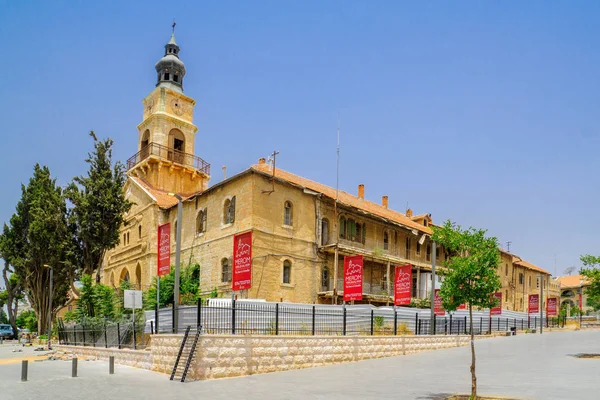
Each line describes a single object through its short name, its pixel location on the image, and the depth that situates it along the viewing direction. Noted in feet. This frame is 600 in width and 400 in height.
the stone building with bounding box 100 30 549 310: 106.22
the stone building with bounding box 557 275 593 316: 311.11
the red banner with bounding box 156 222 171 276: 68.39
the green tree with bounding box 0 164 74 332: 121.29
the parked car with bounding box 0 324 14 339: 182.49
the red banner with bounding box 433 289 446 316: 95.26
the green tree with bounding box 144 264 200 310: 106.93
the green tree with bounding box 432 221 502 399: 45.44
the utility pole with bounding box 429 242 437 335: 85.76
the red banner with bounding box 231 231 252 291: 62.95
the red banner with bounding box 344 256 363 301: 87.97
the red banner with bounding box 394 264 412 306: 92.27
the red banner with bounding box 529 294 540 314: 142.20
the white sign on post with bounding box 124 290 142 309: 72.02
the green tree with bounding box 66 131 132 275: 118.83
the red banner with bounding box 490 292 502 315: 122.87
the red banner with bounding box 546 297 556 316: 142.51
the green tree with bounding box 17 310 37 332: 198.52
